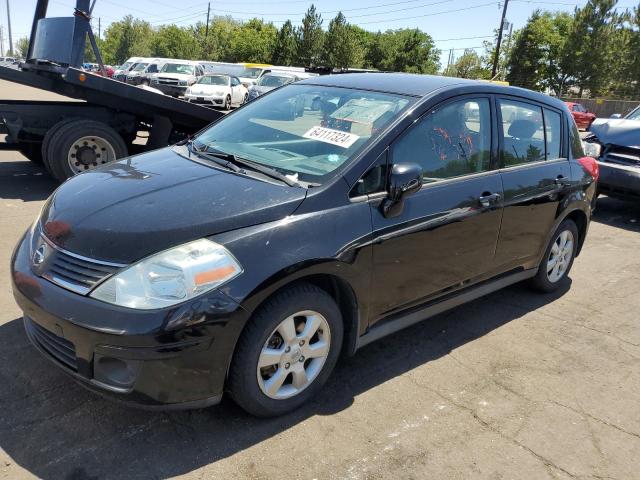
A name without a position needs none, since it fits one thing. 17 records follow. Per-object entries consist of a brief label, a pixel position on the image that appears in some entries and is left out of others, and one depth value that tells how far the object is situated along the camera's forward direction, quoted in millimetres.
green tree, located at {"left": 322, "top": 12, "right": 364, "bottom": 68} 50531
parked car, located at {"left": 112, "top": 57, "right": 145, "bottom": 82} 29825
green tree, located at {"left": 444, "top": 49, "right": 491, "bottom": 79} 56634
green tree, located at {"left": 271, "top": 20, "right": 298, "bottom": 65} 53500
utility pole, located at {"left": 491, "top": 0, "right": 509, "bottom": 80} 41375
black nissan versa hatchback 2379
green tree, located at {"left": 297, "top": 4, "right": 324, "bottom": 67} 51719
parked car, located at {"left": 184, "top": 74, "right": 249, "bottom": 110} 23047
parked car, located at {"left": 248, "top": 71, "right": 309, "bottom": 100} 20656
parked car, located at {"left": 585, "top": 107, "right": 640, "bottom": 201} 7598
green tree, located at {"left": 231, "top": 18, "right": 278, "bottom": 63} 59531
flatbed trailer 6793
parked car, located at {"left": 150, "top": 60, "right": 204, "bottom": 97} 27203
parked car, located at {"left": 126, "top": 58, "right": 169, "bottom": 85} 27312
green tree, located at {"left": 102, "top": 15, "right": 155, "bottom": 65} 87212
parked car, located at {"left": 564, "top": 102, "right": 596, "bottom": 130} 26984
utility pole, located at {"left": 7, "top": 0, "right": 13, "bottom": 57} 72200
